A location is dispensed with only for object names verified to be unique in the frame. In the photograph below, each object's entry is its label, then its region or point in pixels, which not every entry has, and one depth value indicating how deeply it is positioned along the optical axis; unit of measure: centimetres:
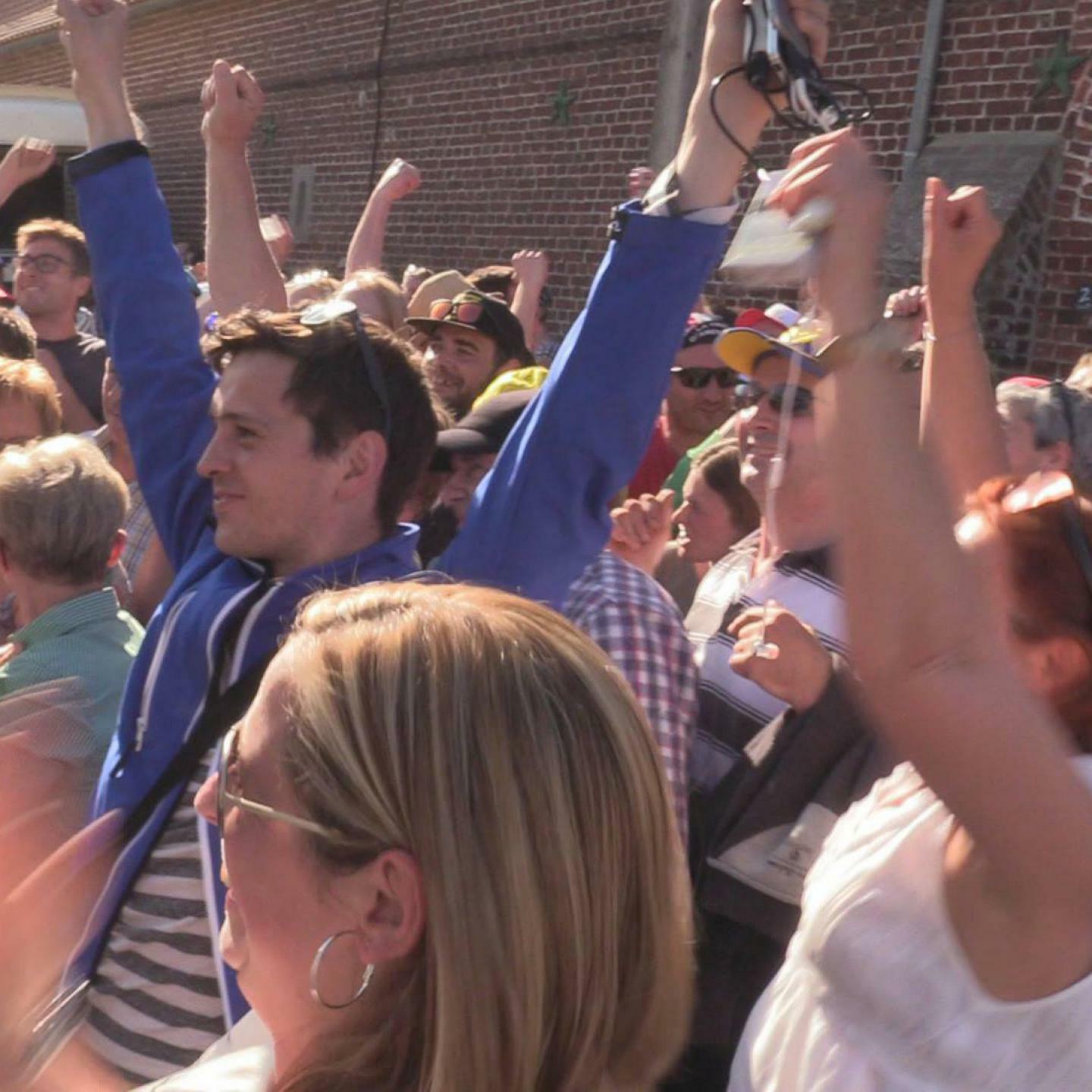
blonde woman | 113
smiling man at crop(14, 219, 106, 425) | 526
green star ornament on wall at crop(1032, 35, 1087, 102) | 604
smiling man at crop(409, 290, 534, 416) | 467
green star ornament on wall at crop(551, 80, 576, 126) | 920
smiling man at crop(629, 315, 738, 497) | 452
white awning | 1277
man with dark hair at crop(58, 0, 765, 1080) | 180
